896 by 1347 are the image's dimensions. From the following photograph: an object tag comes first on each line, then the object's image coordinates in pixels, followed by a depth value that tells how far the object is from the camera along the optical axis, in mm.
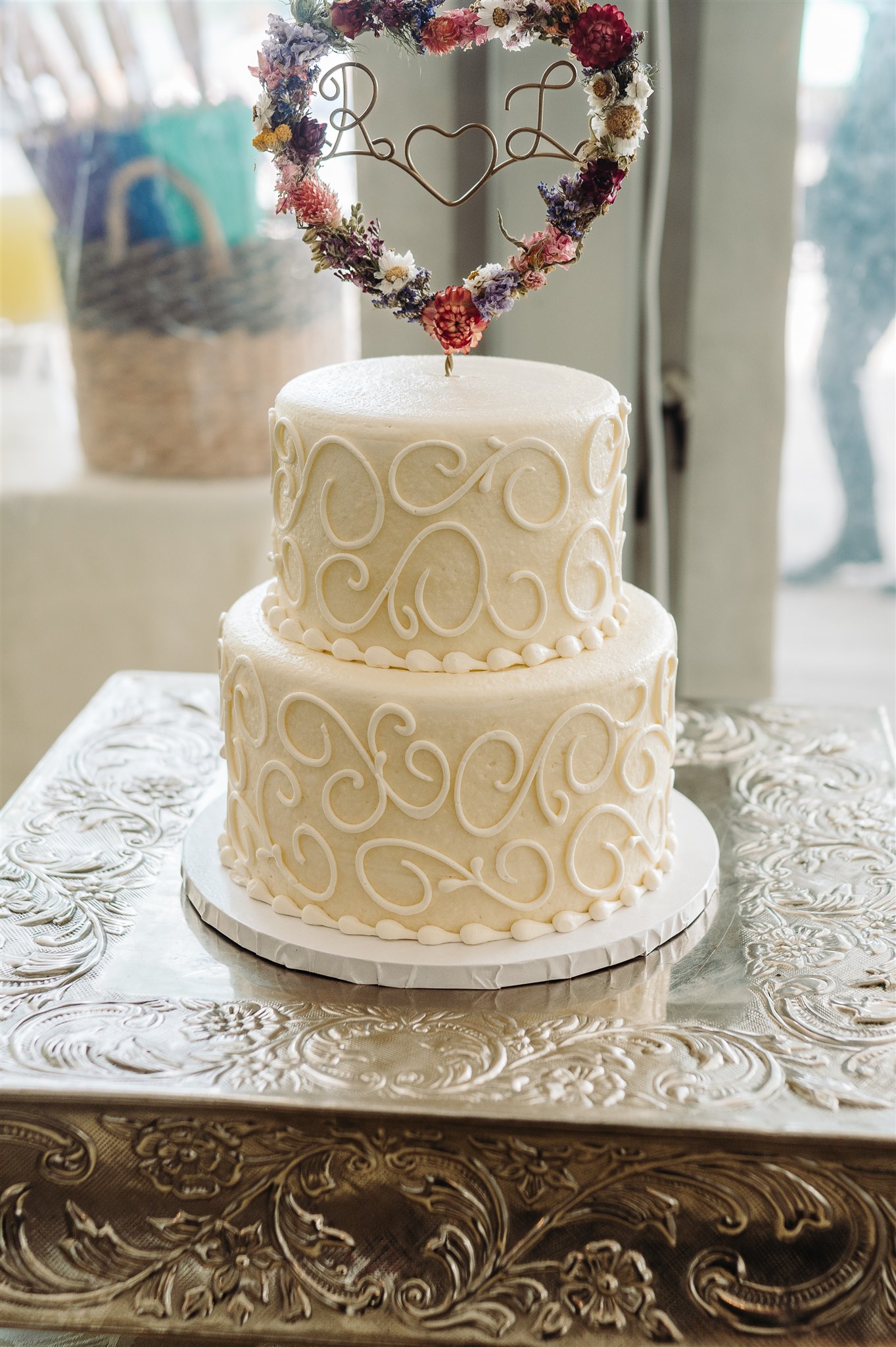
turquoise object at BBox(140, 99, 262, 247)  2248
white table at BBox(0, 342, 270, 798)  2455
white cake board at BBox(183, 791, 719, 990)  1247
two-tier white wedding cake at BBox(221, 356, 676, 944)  1228
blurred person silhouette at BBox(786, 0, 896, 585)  2318
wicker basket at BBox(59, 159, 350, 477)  2301
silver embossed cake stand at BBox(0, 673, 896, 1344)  1055
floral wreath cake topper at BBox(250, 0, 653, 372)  1187
